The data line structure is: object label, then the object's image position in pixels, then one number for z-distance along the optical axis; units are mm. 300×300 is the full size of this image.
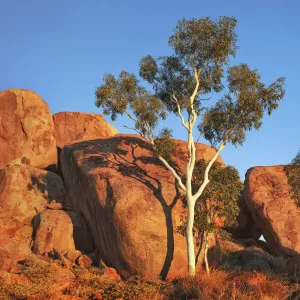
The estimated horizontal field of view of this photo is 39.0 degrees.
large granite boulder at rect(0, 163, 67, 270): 25948
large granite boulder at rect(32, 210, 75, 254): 25016
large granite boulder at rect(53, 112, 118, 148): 43094
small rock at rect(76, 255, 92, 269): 22984
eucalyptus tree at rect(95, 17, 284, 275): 24984
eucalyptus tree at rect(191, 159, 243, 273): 22375
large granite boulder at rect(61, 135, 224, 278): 21906
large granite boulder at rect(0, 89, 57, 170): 36625
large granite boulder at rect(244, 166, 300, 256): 28961
